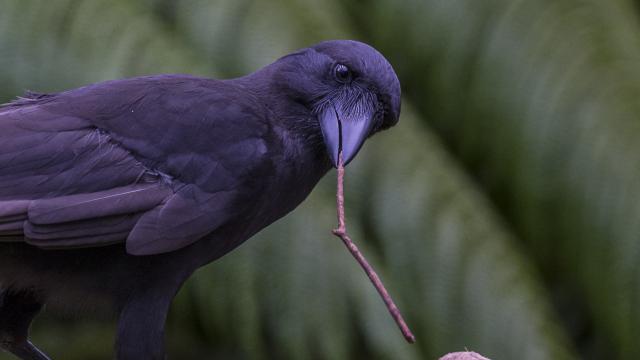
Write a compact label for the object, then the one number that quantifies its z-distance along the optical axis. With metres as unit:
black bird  5.51
